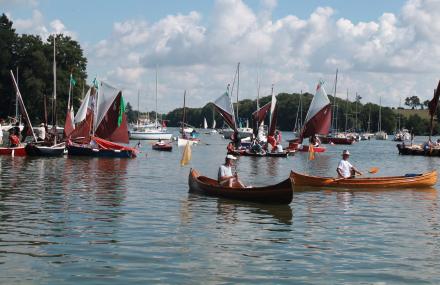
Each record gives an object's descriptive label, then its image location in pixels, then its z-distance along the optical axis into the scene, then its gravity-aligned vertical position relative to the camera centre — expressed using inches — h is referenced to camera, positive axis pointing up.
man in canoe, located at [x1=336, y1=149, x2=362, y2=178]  1396.4 -77.0
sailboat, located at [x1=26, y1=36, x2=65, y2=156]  2262.6 -85.2
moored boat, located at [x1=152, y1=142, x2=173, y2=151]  3223.4 -96.0
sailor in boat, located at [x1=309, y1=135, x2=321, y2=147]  3559.3 -66.1
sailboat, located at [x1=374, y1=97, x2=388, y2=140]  7573.8 -44.9
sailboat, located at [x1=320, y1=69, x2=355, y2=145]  5090.6 -68.1
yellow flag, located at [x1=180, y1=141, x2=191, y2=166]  1438.2 -59.4
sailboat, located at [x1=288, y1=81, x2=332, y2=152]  2427.4 +43.4
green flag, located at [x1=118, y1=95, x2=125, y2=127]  2430.4 +45.4
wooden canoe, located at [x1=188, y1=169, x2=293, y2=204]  1071.0 -101.8
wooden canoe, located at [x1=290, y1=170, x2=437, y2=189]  1379.2 -101.1
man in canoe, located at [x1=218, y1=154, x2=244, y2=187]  1159.6 -82.4
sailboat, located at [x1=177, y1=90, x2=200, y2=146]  3870.8 -73.0
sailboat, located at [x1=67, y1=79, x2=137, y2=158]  2409.0 -15.7
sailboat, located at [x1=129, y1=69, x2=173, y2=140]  5019.7 -65.1
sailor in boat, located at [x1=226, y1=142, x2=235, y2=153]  2693.4 -81.6
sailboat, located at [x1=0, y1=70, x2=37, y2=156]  2242.9 -89.5
